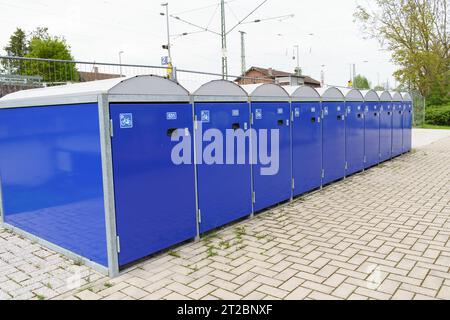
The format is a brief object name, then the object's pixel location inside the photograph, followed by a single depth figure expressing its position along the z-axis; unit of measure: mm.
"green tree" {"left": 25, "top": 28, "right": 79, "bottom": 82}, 8239
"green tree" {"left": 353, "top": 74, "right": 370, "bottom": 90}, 75875
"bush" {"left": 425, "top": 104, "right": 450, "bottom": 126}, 25297
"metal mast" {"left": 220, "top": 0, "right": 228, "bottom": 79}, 16041
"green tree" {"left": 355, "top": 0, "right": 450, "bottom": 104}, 25469
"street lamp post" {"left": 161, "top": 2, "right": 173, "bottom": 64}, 19755
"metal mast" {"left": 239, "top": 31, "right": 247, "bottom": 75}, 22856
